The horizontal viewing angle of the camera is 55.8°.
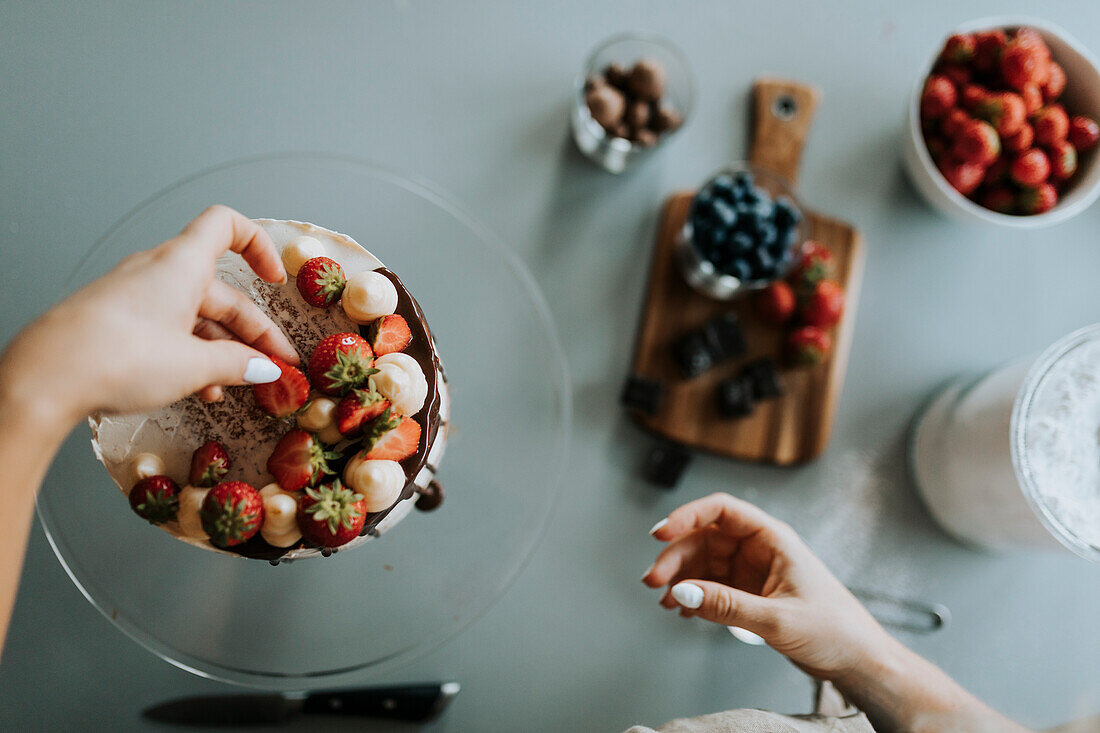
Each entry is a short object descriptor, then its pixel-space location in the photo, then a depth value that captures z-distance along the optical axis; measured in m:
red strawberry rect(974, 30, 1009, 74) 0.73
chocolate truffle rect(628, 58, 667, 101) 0.72
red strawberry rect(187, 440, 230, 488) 0.58
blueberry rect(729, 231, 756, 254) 0.70
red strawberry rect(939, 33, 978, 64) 0.73
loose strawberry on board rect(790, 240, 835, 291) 0.74
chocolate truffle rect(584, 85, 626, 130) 0.72
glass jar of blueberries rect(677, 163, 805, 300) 0.71
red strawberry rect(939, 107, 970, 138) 0.73
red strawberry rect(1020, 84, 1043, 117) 0.72
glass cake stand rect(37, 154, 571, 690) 0.64
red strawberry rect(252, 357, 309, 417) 0.58
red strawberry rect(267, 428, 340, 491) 0.57
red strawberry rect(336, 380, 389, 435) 0.57
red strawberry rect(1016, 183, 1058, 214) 0.72
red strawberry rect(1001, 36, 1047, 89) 0.71
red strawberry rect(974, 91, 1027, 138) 0.71
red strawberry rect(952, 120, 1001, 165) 0.71
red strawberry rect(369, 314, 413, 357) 0.59
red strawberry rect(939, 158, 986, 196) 0.73
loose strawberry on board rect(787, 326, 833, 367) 0.73
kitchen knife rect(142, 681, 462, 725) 0.69
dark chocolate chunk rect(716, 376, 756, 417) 0.73
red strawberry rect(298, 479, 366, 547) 0.56
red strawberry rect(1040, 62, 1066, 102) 0.73
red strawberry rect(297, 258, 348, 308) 0.60
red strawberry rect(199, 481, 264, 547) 0.56
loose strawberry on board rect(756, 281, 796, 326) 0.74
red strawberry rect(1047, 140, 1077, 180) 0.72
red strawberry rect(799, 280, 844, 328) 0.73
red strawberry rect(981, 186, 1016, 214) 0.73
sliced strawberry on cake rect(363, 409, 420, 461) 0.57
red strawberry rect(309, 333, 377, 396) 0.57
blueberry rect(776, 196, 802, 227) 0.71
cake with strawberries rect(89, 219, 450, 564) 0.57
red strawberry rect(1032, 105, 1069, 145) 0.72
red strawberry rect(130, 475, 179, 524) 0.57
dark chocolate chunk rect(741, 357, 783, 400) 0.74
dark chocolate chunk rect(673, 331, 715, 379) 0.73
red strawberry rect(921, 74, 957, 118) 0.73
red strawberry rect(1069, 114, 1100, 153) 0.72
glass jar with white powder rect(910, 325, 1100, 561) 0.64
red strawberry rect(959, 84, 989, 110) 0.73
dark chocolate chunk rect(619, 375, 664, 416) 0.73
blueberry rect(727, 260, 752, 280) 0.71
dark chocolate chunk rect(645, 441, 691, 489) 0.74
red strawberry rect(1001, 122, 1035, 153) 0.72
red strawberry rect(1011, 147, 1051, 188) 0.72
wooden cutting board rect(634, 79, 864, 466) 0.74
